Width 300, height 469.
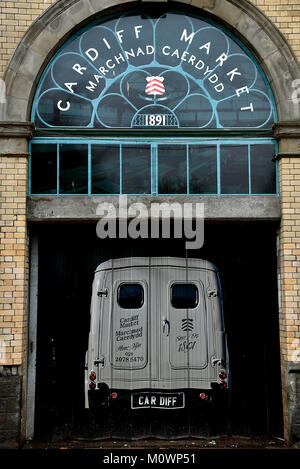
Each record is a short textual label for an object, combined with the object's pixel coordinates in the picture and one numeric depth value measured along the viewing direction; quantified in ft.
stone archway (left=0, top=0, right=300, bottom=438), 23.99
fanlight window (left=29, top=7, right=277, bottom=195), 24.81
